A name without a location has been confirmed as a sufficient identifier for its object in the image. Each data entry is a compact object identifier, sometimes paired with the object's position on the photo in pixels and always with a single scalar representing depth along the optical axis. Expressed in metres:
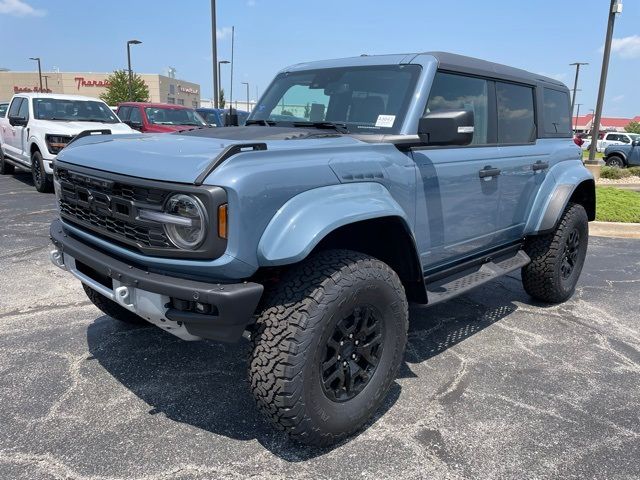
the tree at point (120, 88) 44.46
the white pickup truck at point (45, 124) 9.15
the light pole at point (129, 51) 27.72
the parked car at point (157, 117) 11.62
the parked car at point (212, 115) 13.57
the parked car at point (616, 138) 26.39
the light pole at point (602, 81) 12.48
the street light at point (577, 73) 36.28
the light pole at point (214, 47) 13.79
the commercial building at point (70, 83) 66.38
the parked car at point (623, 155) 19.86
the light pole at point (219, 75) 15.16
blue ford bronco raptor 2.19
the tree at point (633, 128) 65.11
